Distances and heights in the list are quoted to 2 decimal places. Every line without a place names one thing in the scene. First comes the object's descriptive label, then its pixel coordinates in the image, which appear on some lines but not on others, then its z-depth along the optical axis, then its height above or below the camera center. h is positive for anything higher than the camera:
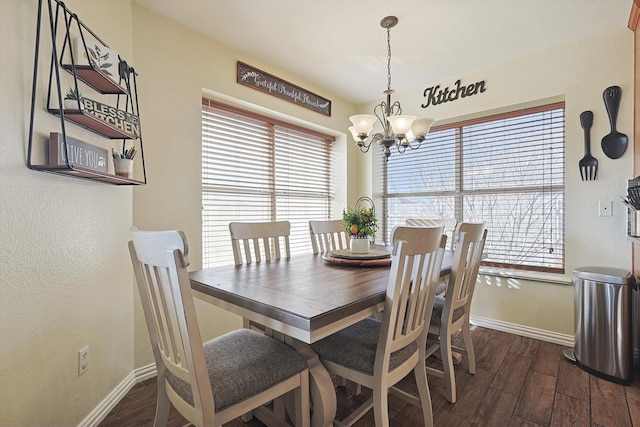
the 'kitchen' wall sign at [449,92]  2.99 +1.22
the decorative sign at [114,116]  1.52 +0.52
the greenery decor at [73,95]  1.34 +0.54
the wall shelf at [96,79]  1.45 +0.68
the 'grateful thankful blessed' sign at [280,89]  2.69 +1.21
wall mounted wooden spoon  2.27 +0.58
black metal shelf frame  1.24 +0.66
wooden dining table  1.04 -0.35
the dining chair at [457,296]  1.71 -0.54
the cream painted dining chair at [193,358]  0.96 -0.60
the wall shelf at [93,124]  1.36 +0.44
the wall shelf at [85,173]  1.26 +0.17
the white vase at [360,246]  2.11 -0.25
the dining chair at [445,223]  2.71 -0.13
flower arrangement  2.06 -0.08
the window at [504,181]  2.71 +0.28
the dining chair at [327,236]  2.55 -0.23
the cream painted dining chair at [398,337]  1.21 -0.61
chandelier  1.94 +0.55
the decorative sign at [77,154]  1.28 +0.27
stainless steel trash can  1.94 -0.76
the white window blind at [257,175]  2.63 +0.36
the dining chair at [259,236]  1.99 -0.19
